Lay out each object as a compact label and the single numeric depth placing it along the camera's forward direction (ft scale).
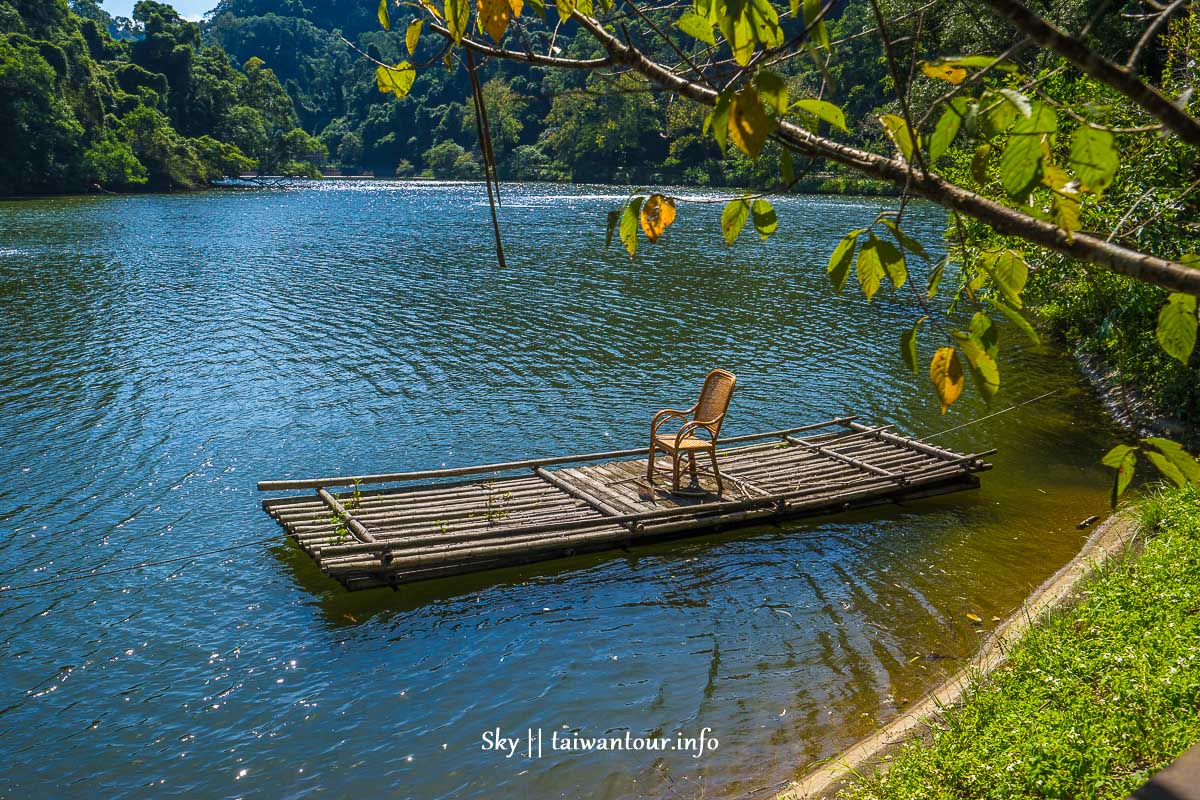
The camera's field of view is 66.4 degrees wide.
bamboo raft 32.14
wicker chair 36.40
